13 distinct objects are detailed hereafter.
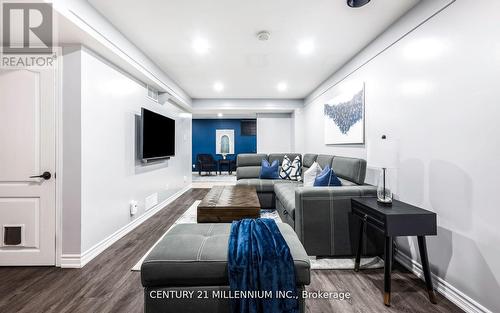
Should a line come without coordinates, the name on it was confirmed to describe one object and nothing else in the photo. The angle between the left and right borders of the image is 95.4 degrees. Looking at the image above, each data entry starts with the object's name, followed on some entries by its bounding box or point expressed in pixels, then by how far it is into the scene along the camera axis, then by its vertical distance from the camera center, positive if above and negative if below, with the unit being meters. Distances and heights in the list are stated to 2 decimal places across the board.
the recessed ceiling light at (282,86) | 4.72 +1.47
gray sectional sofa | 2.27 -0.67
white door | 2.22 -0.11
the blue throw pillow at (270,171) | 4.45 -0.32
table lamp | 1.83 -0.04
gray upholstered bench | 1.36 -0.76
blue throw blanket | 1.35 -0.74
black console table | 1.66 -0.55
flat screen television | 3.27 +0.30
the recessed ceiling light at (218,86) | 4.65 +1.45
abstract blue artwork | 3.08 +0.59
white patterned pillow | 4.41 -0.29
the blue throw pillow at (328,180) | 2.59 -0.29
